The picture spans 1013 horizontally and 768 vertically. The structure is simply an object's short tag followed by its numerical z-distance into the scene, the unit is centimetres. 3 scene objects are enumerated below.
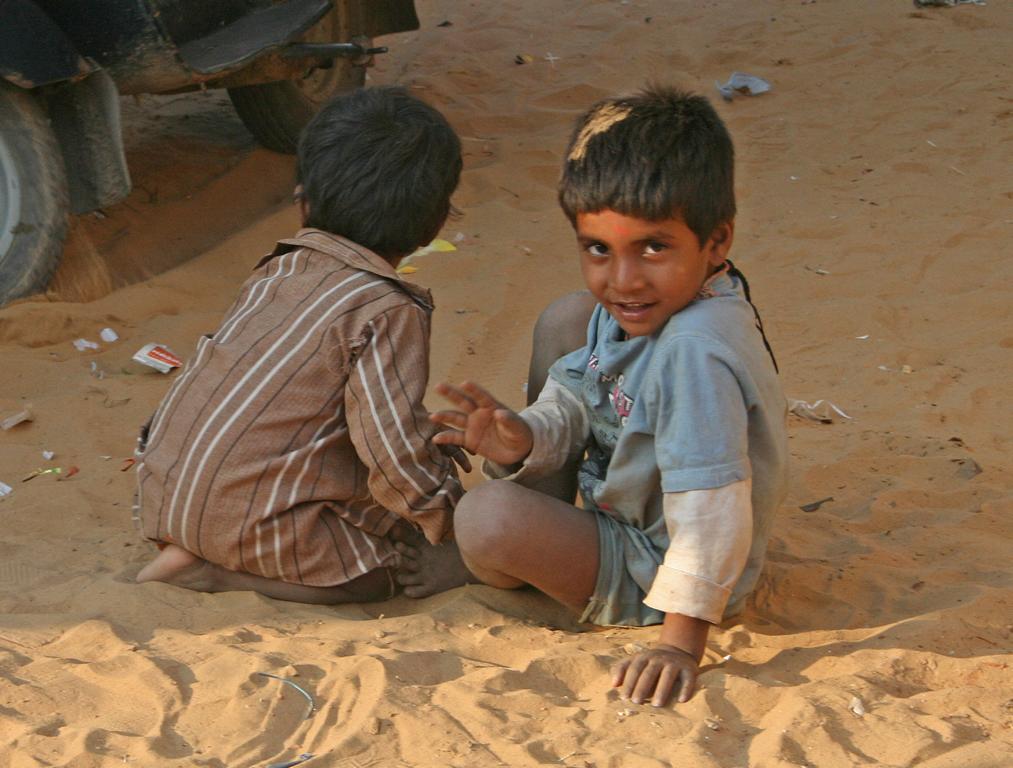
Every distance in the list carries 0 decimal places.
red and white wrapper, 799
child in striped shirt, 519
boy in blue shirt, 450
